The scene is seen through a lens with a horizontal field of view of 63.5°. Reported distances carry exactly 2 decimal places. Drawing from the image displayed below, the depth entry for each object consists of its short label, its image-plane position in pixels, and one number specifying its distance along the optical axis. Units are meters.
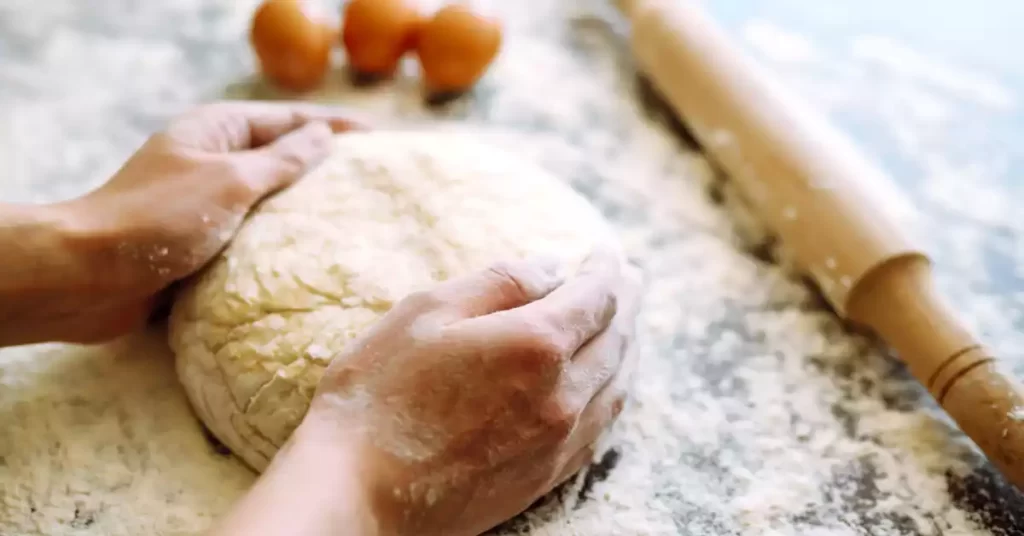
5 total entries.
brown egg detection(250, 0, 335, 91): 1.14
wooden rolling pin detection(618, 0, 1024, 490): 0.84
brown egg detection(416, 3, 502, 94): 1.16
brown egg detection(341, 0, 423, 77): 1.17
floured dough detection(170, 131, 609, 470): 0.77
